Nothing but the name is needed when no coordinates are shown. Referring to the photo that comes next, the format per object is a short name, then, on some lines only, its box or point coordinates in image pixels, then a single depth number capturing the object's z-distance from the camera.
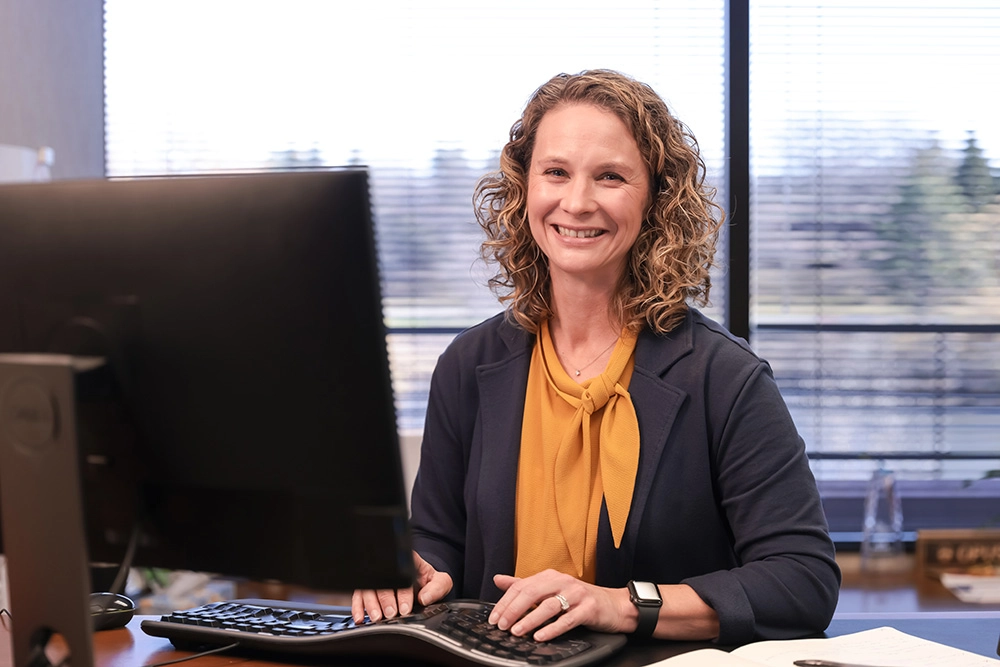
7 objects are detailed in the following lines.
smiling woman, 1.32
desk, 0.98
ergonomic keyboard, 0.89
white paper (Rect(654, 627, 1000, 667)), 0.92
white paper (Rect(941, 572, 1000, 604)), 2.82
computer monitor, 0.71
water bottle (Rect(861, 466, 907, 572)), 3.15
